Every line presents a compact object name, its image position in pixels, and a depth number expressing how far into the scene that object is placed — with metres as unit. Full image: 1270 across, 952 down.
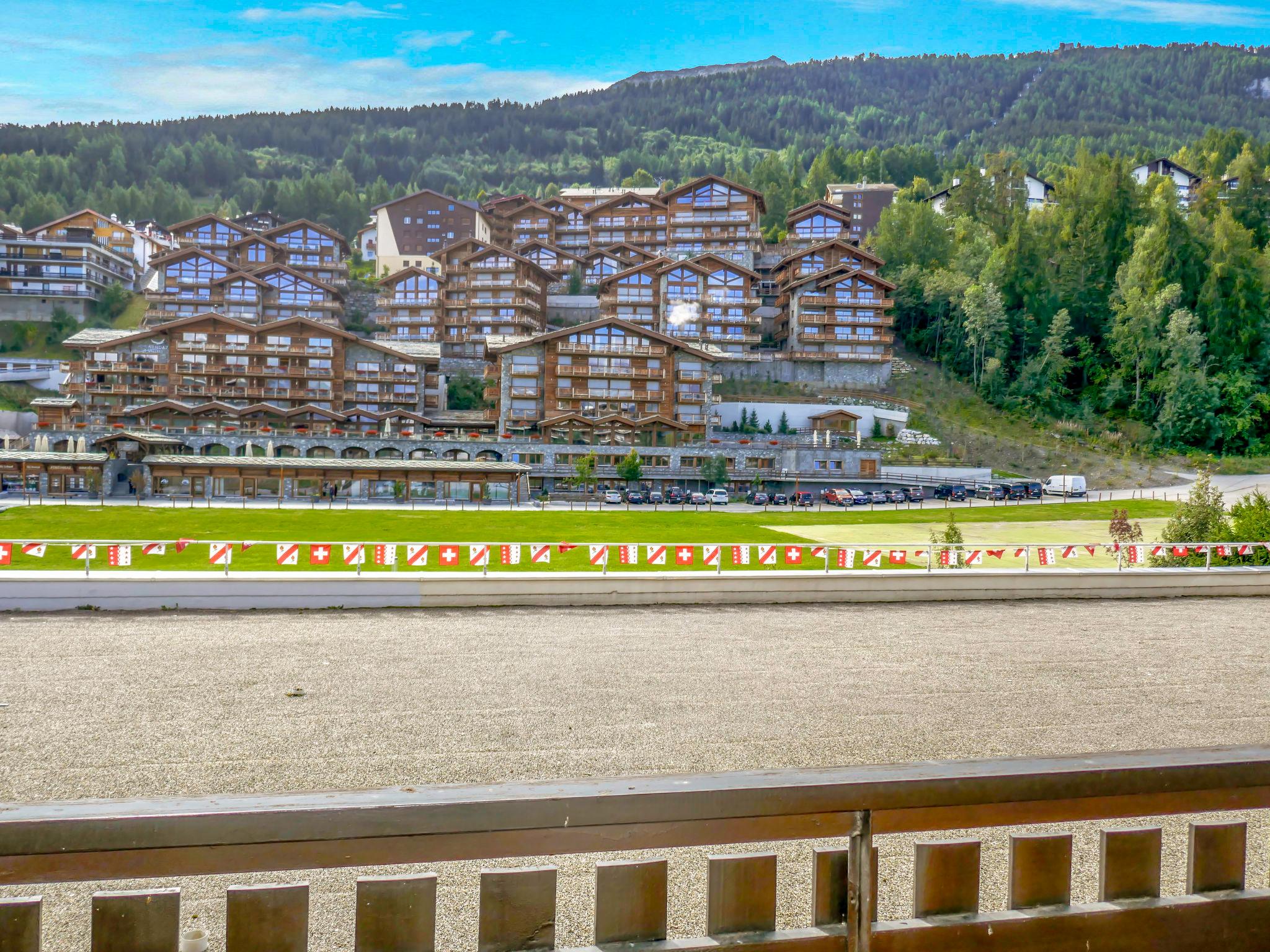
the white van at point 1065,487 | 66.56
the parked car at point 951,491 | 65.89
